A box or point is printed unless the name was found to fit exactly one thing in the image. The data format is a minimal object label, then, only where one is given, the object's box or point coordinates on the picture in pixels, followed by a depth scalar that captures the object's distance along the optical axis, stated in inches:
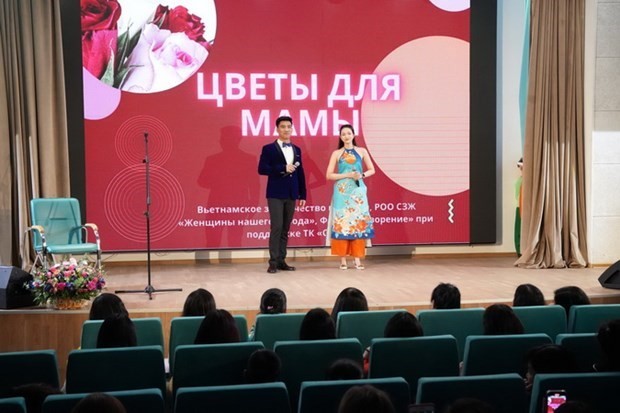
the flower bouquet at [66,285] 229.9
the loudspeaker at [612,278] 259.9
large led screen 337.4
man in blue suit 315.3
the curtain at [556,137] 331.6
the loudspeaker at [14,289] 233.0
